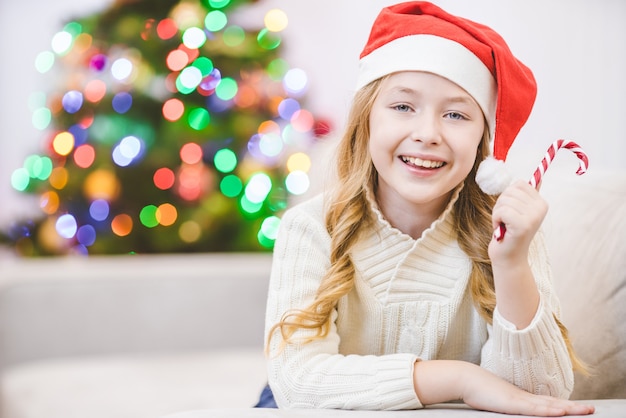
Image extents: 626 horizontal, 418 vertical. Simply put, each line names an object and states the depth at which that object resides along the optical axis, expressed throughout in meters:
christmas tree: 3.00
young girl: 1.08
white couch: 1.71
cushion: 1.27
